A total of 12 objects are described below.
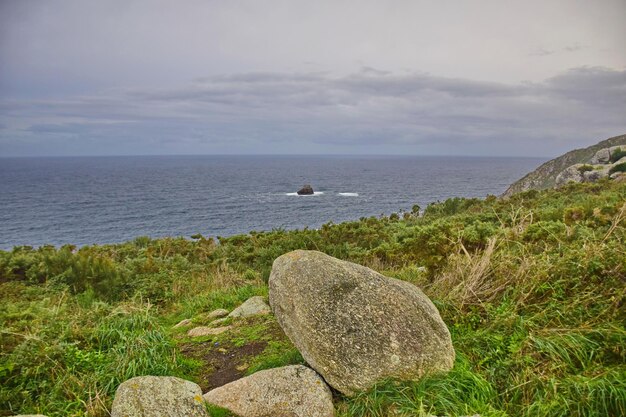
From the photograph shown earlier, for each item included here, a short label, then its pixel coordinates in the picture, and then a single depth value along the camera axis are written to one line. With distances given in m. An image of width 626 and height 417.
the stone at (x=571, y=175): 40.98
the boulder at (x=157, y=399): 4.43
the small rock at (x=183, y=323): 8.13
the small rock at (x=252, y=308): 8.07
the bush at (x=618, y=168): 35.14
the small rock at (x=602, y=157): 46.53
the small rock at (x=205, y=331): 7.36
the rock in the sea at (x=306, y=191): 81.94
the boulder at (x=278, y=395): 4.77
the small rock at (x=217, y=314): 8.36
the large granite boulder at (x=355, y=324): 4.95
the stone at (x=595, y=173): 37.31
